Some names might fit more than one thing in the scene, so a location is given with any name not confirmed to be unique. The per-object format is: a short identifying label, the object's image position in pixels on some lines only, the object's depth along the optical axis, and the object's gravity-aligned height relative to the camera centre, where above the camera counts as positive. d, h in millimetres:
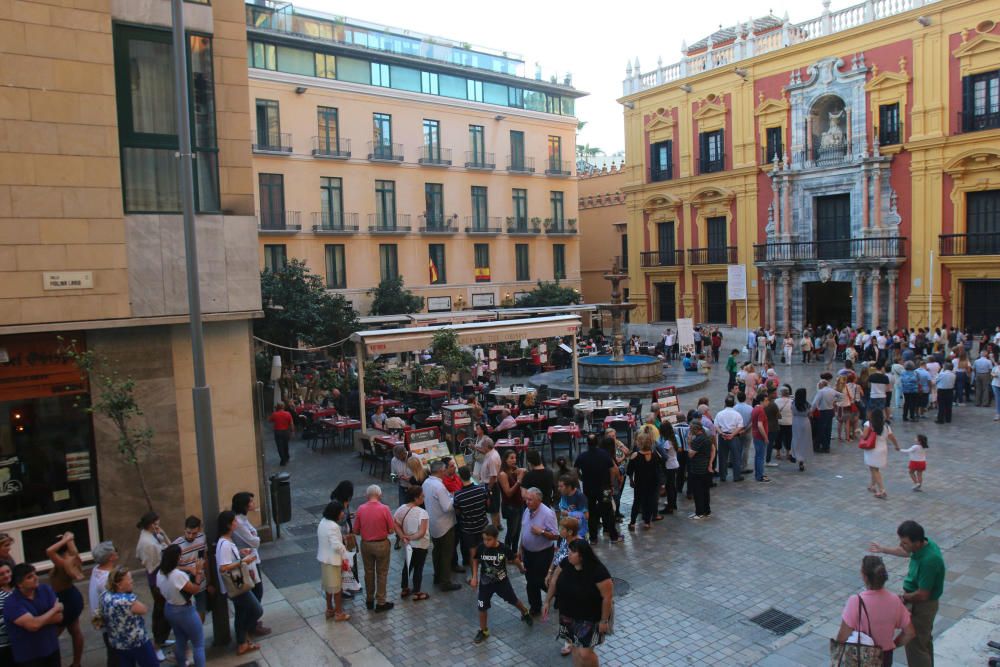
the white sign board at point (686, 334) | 28250 -2066
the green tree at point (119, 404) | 8844 -1232
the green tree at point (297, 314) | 23469 -626
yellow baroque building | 28969 +4782
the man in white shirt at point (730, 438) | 12648 -2763
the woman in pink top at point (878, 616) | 5500 -2559
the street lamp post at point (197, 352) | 7684 -561
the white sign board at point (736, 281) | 33094 -148
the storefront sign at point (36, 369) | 9281 -825
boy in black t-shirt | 7551 -2933
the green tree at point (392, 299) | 35750 -409
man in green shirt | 6035 -2582
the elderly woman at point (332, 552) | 7988 -2791
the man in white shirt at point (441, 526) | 8820 -2837
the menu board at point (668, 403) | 14906 -2509
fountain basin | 23719 -2868
